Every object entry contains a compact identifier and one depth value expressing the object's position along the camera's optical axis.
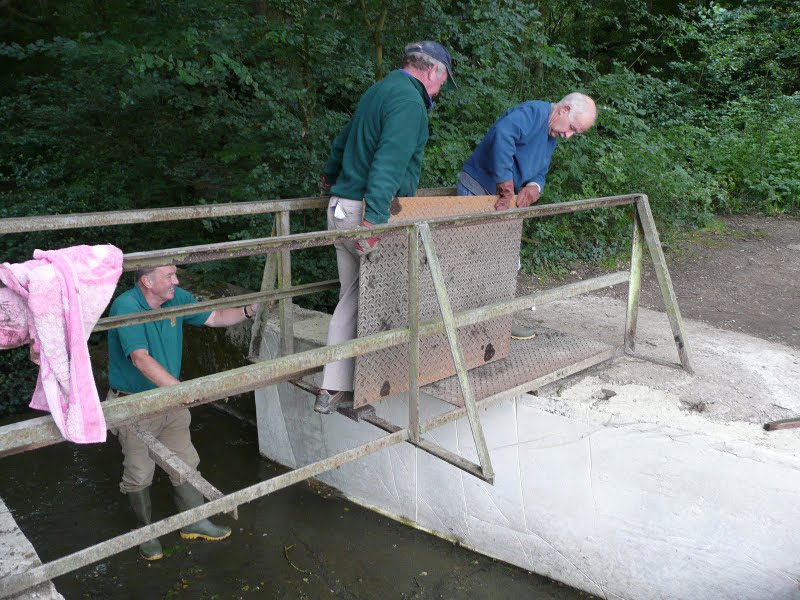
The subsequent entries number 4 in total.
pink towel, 1.89
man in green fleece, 3.21
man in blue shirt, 3.97
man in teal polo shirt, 3.52
